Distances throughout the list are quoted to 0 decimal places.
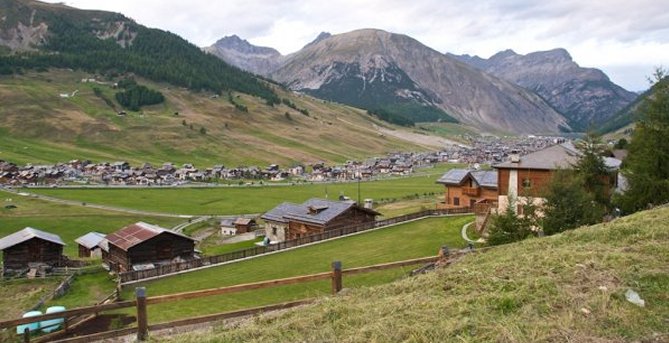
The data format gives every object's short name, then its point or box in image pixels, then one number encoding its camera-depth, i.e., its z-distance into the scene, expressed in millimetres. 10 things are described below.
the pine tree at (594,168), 40659
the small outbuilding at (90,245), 68438
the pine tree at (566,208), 33094
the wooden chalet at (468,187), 69006
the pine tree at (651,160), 36406
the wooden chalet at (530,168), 49031
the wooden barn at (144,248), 56594
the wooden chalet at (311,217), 64812
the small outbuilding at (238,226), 86062
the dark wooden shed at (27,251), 57875
